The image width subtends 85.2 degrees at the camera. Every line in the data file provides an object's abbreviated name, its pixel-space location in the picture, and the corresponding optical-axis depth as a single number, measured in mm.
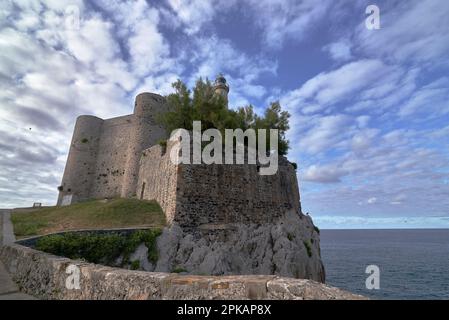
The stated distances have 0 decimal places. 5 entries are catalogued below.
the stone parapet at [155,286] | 3629
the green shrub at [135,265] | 13080
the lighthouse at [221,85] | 37525
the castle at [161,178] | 17562
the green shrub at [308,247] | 22641
